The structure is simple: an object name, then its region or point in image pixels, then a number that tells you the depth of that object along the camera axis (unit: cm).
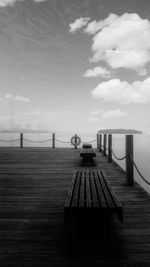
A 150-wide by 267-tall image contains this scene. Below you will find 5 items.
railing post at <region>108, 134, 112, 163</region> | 1099
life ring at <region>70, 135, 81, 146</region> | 1840
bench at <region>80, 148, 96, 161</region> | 1048
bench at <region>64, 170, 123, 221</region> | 347
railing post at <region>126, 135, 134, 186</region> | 698
